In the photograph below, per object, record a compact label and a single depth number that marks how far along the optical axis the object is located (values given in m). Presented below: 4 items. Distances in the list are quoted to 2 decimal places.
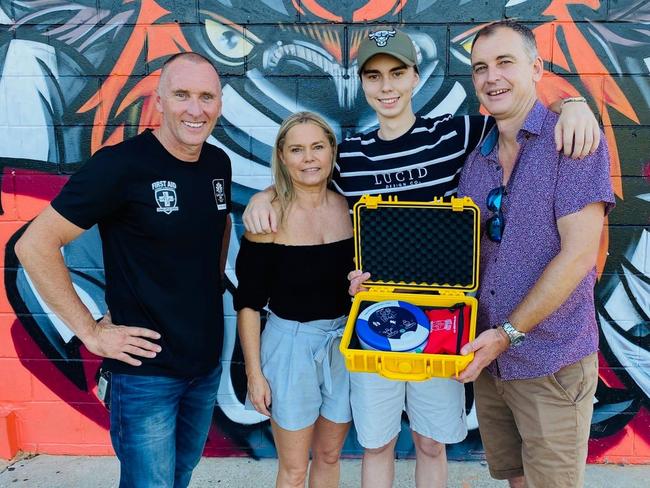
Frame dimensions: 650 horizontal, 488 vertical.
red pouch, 1.89
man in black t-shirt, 1.89
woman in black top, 2.15
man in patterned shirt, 1.79
